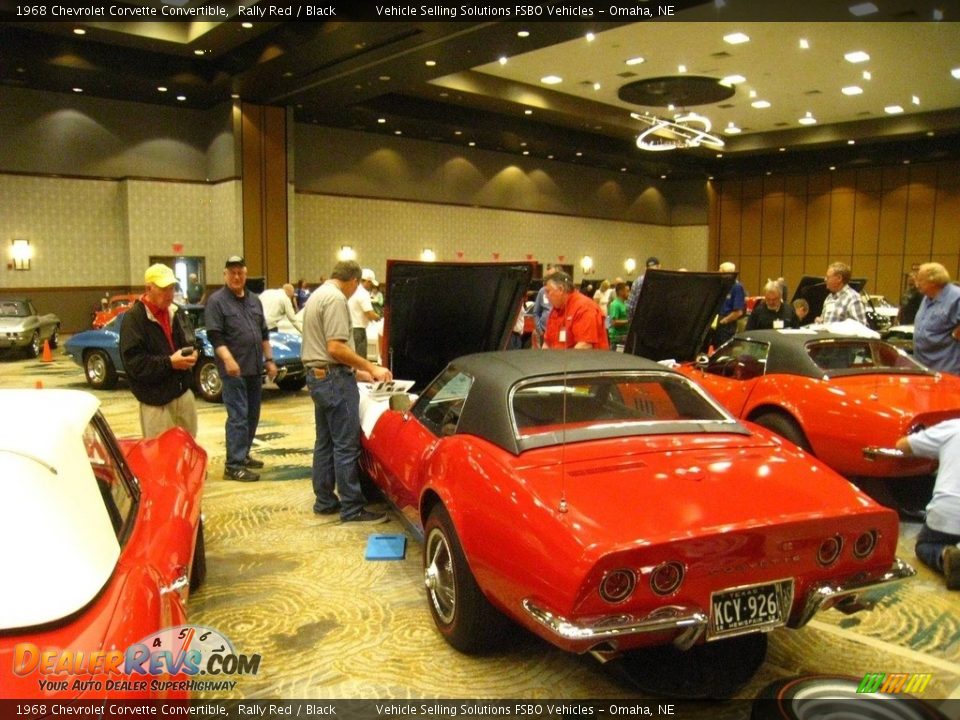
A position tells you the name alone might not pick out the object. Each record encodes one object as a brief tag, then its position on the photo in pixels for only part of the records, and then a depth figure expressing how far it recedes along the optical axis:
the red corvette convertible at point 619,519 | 2.36
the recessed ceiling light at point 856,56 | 14.57
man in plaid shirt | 7.18
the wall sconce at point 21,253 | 17.36
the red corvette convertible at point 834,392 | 4.68
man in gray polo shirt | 4.71
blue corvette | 9.43
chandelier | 15.47
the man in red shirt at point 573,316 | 5.90
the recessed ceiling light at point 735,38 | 13.50
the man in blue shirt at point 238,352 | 5.61
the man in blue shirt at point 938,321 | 5.93
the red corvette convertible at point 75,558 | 1.74
